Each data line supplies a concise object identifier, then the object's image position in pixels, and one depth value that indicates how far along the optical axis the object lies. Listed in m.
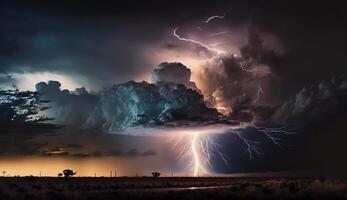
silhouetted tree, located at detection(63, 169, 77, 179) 122.59
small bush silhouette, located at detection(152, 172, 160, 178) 139.88
